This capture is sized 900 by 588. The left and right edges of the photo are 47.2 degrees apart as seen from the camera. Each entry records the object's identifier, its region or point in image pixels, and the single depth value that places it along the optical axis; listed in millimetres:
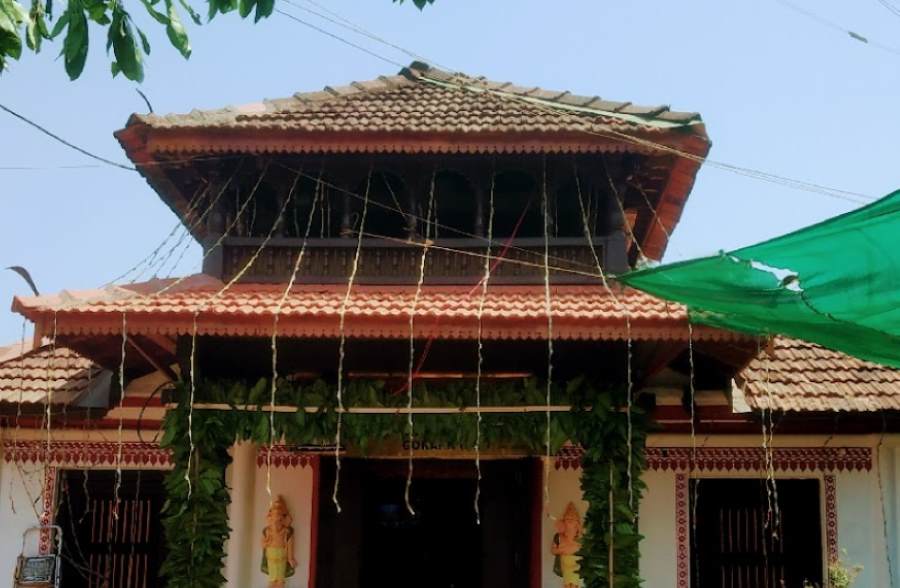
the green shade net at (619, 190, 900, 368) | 5344
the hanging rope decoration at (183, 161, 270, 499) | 6762
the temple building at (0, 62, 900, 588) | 7230
